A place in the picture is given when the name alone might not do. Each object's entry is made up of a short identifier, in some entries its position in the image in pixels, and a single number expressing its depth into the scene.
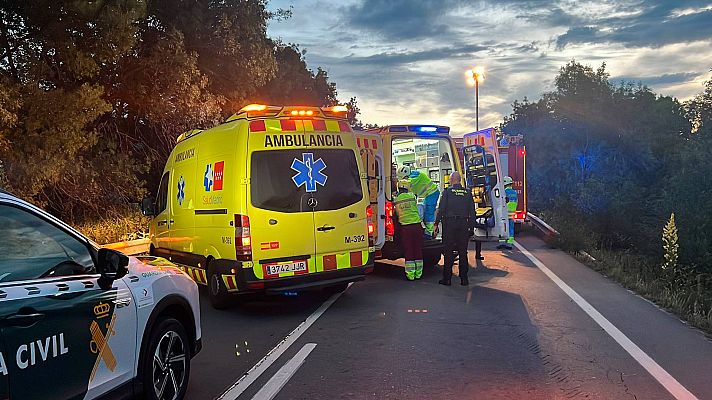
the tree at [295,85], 27.69
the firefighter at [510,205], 13.35
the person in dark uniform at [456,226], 10.29
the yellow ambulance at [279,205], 7.74
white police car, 3.12
